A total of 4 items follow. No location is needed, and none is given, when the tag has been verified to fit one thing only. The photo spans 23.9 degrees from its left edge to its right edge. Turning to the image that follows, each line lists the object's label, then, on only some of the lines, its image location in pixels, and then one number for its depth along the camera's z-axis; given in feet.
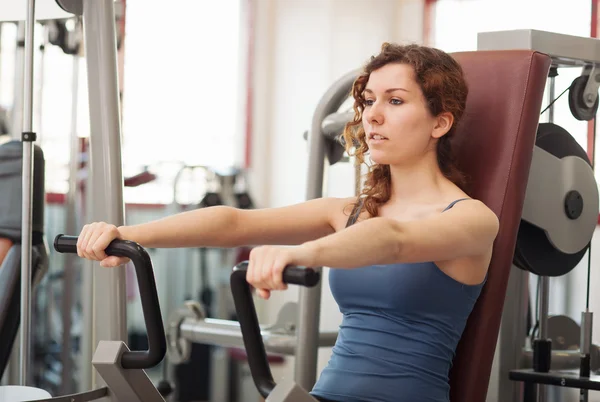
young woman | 8.63
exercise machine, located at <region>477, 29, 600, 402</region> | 10.02
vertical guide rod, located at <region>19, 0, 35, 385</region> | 9.67
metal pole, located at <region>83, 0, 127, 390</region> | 9.98
